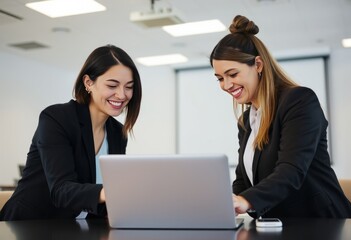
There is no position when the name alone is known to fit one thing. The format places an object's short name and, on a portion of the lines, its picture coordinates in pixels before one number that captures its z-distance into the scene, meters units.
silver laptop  1.26
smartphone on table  1.31
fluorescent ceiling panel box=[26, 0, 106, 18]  4.96
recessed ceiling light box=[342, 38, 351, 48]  6.99
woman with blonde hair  1.50
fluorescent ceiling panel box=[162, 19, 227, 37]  5.84
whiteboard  8.59
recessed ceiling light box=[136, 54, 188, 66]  7.80
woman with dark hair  1.60
